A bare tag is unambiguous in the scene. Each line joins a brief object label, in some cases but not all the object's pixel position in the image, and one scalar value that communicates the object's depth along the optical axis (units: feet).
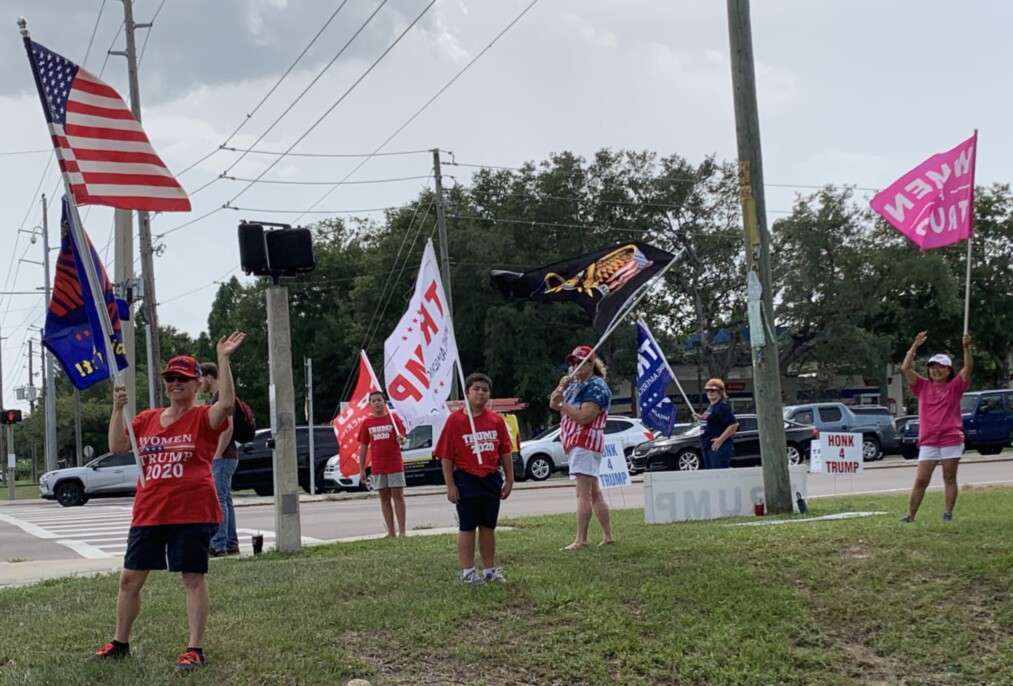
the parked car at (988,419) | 100.68
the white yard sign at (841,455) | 50.83
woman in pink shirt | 31.96
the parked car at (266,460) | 88.17
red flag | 62.75
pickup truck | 99.19
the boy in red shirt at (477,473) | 25.03
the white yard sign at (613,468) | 48.21
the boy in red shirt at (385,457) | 40.22
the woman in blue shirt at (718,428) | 41.93
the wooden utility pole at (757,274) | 38.55
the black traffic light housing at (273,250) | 33.71
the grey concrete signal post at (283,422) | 34.65
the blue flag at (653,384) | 65.36
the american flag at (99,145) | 24.99
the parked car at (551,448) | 95.30
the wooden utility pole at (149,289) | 89.03
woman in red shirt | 19.22
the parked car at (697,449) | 83.87
